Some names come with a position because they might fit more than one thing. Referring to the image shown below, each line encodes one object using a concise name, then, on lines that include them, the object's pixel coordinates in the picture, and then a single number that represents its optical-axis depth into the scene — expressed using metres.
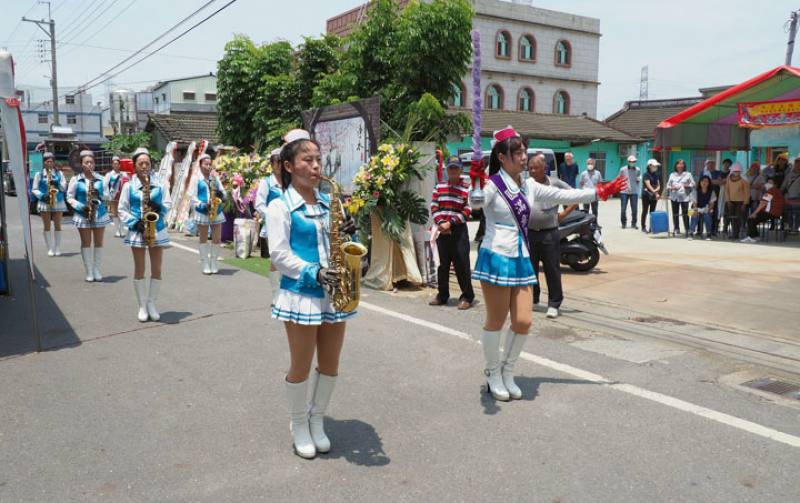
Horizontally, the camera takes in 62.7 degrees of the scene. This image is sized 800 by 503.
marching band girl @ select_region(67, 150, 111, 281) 10.32
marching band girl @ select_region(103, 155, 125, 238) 15.06
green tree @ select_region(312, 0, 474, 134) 12.77
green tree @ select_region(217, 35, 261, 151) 20.03
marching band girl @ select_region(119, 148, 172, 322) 7.44
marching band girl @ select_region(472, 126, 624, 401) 4.88
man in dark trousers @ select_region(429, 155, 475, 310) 8.21
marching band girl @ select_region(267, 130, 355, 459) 3.74
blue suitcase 16.19
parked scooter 10.44
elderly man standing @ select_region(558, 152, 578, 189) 18.06
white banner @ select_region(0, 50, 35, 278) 5.83
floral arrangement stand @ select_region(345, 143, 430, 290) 9.34
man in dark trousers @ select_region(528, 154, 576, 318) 7.68
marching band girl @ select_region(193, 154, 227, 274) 10.72
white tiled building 38.94
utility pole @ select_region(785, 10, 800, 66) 25.40
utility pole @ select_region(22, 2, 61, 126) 37.47
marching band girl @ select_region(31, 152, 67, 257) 12.97
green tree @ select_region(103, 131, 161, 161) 37.99
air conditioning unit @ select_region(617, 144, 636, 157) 36.81
